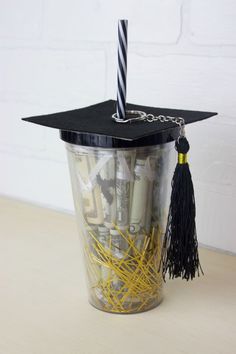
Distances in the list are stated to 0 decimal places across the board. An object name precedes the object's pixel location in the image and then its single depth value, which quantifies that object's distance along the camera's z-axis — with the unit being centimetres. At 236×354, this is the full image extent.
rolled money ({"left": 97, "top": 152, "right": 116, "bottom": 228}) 70
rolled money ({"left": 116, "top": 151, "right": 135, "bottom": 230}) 69
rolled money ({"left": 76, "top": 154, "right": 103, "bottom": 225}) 71
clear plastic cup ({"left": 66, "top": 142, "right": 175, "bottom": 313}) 70
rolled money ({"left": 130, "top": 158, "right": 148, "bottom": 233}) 70
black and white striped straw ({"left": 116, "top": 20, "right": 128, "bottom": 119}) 72
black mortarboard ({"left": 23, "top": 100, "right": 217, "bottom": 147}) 66
